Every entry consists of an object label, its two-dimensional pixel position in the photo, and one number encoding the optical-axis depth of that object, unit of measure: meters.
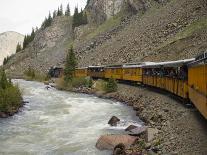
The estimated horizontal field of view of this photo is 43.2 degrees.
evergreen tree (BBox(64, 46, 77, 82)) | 46.80
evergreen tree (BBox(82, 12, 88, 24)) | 102.85
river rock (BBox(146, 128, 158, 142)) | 14.10
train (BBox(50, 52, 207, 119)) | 12.50
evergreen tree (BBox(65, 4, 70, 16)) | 121.67
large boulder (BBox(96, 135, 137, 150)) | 14.10
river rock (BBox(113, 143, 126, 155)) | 12.91
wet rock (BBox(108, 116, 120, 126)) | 19.00
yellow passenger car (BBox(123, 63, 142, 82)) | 33.58
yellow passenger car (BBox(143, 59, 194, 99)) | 18.63
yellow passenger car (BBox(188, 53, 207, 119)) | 11.73
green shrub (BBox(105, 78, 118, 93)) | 34.87
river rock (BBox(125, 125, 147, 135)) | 15.60
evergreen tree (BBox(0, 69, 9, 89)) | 25.85
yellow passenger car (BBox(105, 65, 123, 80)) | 40.10
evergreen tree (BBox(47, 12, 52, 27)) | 117.56
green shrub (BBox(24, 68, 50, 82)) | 66.69
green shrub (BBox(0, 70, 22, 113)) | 23.31
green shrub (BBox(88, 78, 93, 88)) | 42.32
